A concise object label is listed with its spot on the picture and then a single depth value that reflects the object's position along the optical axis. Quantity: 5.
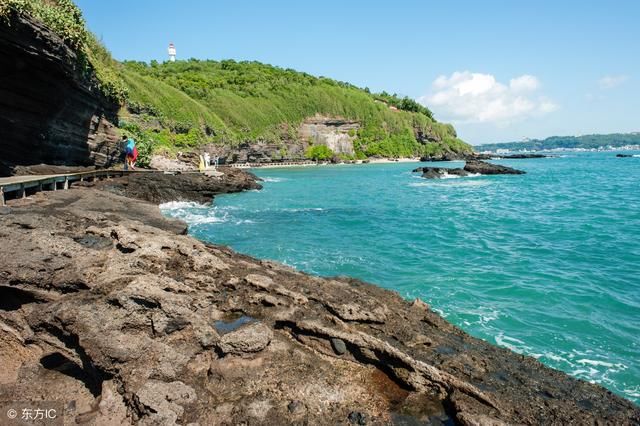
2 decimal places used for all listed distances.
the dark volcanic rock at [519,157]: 142.38
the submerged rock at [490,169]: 69.62
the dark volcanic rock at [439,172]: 64.19
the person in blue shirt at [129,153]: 31.03
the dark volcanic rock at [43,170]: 19.70
